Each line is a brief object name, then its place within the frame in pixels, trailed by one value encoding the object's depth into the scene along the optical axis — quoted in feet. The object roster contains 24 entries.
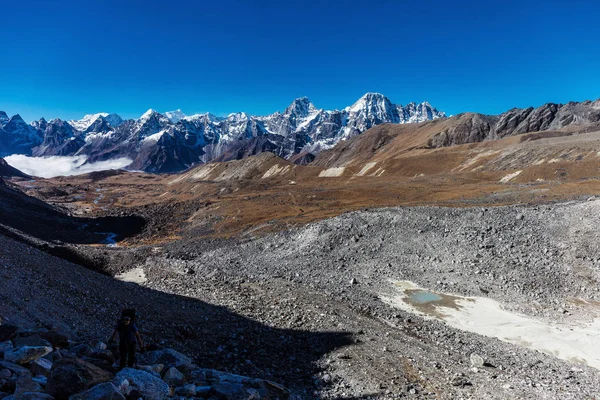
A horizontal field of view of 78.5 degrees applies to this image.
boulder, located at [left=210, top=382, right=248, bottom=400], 35.68
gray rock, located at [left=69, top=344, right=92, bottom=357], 38.24
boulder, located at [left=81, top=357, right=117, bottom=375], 35.37
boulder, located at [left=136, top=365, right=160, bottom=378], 34.91
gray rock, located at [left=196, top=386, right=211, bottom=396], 35.77
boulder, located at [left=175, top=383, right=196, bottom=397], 34.47
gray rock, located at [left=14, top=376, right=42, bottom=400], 26.95
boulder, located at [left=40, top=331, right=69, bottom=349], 40.50
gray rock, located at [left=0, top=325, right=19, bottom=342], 37.68
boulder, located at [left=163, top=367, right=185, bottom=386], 36.31
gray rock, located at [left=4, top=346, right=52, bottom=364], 31.83
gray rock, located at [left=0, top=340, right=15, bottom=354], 33.53
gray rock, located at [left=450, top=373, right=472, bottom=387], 58.39
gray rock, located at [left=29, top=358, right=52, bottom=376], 31.37
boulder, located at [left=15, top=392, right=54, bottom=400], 26.35
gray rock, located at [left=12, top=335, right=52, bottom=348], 35.55
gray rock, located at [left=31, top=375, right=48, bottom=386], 28.85
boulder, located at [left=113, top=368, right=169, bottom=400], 30.19
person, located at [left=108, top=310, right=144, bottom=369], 38.96
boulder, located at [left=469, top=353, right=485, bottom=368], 66.59
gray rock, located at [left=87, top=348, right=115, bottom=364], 38.50
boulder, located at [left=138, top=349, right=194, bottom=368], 42.32
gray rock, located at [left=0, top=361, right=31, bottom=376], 29.89
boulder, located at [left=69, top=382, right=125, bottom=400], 27.25
